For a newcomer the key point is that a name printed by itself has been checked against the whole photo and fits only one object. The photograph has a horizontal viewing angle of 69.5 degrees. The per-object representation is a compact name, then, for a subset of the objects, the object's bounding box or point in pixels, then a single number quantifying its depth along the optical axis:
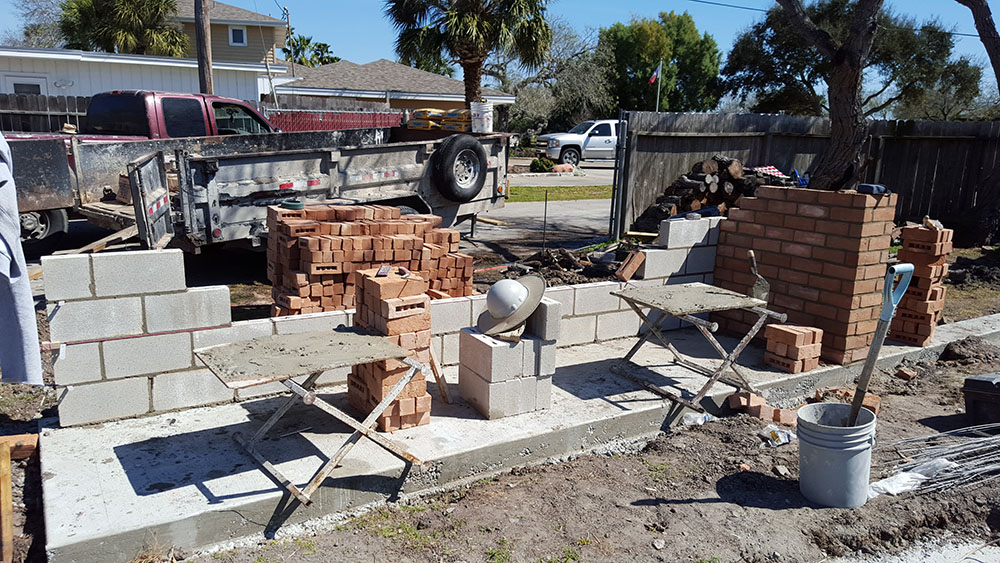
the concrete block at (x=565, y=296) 6.16
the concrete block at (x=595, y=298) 6.43
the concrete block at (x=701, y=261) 7.23
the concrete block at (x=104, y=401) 4.51
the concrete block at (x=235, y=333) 4.83
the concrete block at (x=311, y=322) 5.18
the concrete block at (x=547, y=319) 4.93
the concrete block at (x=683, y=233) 7.00
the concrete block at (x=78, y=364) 4.43
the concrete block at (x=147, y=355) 4.59
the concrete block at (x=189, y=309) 4.67
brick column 6.15
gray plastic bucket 4.11
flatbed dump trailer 7.23
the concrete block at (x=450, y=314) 5.77
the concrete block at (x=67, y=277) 4.29
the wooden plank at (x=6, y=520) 3.34
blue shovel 3.93
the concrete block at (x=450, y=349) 5.89
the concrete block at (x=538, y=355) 4.92
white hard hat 4.77
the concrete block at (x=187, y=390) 4.77
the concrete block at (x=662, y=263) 6.92
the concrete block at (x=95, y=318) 4.39
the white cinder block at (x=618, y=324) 6.70
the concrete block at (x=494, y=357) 4.77
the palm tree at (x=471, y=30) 18.56
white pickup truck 26.52
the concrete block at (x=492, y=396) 4.81
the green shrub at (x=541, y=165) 25.22
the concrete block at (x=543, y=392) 5.01
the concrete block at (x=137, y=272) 4.47
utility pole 14.52
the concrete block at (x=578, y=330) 6.50
